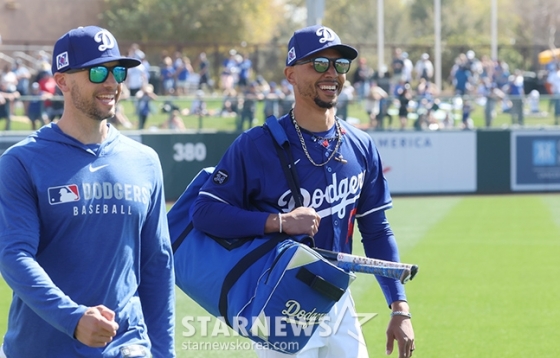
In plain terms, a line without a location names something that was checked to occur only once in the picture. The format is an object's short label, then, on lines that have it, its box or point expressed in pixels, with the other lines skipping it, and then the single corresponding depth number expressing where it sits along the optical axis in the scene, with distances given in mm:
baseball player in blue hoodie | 6846
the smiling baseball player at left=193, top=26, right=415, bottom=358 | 8720
